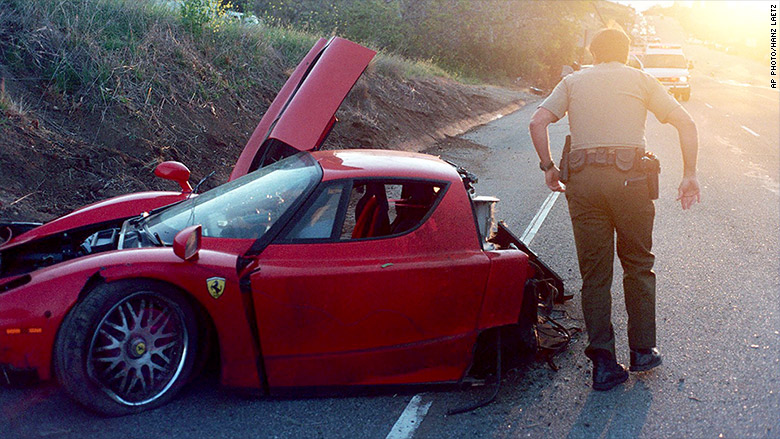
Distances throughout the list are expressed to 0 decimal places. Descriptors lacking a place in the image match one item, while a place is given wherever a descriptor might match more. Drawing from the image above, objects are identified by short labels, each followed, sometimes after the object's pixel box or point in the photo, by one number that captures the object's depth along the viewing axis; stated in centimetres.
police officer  423
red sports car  340
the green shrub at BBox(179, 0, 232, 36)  1186
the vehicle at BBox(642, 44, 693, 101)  2873
